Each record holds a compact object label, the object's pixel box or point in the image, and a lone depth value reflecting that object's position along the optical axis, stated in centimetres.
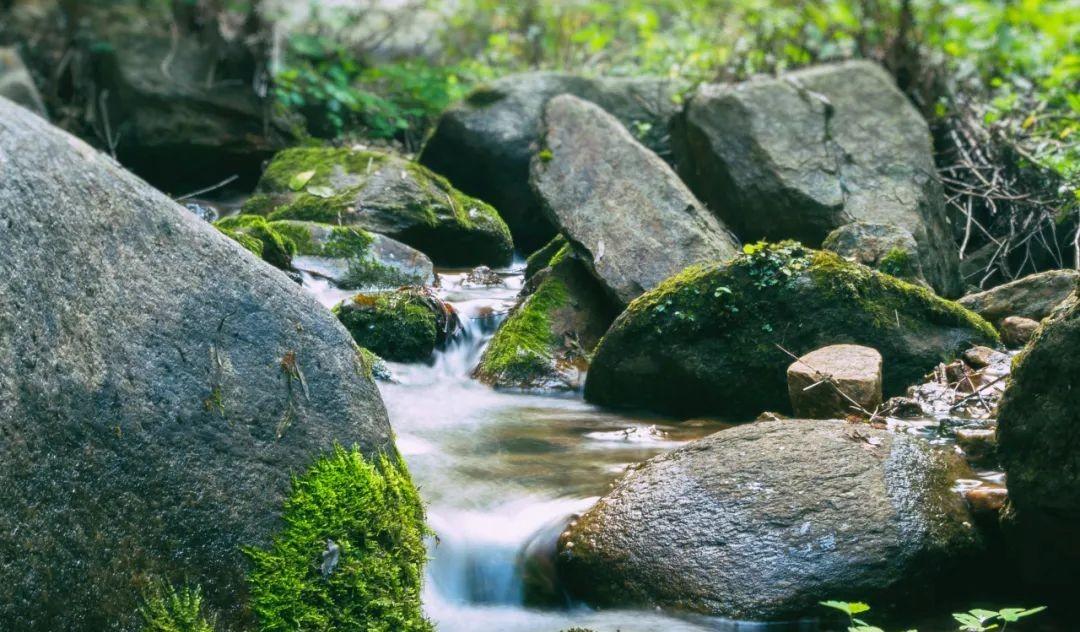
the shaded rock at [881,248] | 669
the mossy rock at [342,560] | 298
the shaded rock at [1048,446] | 327
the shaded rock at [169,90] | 1088
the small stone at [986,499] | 390
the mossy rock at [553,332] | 660
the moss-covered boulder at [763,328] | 570
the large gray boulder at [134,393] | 259
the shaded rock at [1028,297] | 652
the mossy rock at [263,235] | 716
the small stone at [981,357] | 567
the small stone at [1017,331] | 620
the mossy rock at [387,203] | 849
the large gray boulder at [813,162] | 800
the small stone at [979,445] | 434
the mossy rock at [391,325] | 661
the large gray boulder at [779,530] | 362
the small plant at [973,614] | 285
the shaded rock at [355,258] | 752
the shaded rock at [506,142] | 987
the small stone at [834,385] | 503
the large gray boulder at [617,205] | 702
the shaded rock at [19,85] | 1044
